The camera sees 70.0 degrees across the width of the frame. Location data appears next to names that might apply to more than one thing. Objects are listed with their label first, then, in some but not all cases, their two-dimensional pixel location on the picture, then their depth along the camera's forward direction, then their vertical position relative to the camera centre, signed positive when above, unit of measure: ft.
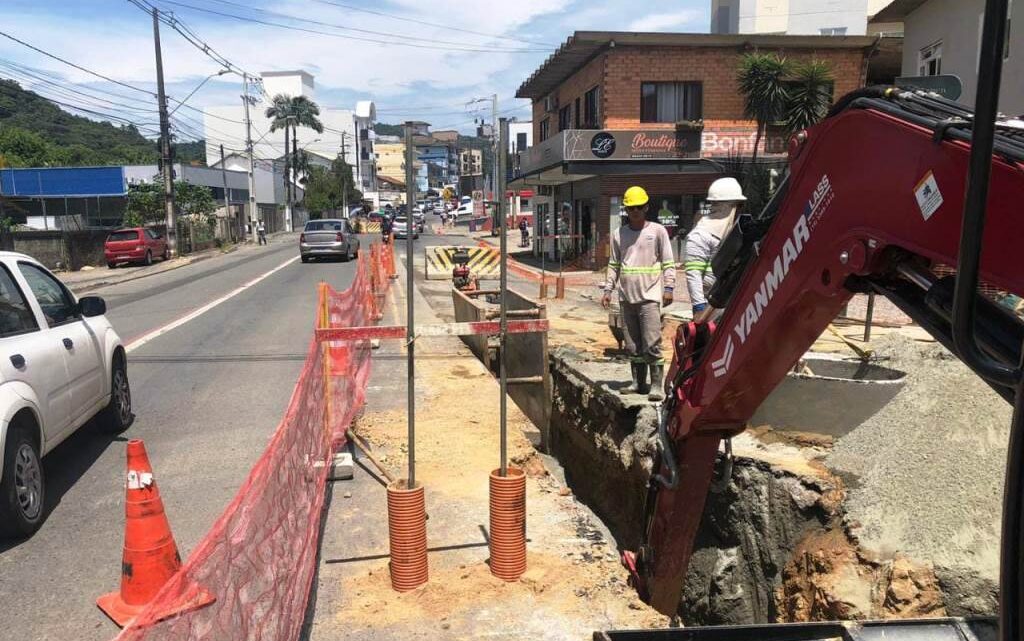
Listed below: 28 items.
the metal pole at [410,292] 13.87 -1.72
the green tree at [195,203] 120.57 +0.30
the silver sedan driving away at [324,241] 91.35 -4.51
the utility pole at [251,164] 155.02 +8.61
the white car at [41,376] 15.03 -4.10
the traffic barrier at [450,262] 75.73 -6.23
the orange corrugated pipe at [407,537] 13.93 -6.29
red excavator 4.56 -0.53
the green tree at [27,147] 226.38 +18.18
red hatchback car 91.81 -5.32
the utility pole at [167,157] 98.67 +6.47
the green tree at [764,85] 73.10 +11.81
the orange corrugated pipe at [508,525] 14.44 -6.30
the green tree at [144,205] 117.60 +0.00
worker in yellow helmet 21.65 -2.15
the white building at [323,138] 348.18 +33.86
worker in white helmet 17.65 -0.80
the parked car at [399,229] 171.44 -5.91
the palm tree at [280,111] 240.32 +31.66
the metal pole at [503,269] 13.69 -1.26
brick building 78.48 +9.72
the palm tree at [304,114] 249.96 +31.15
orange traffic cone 11.96 -5.58
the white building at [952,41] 40.60 +10.87
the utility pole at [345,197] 276.64 +2.61
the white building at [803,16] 129.29 +32.87
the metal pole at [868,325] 25.85 -4.48
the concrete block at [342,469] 19.33 -6.93
